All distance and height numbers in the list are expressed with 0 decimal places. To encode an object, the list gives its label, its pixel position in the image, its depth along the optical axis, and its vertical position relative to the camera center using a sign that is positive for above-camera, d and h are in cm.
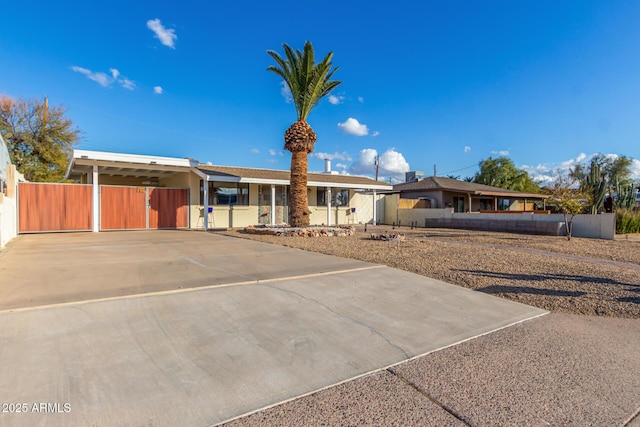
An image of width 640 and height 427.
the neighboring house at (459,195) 2722 +159
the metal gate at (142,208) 1708 +29
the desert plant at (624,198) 2103 +105
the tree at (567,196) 1384 +76
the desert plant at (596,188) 1911 +150
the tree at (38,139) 2691 +593
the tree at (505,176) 4159 +473
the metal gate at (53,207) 1534 +26
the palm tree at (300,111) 1552 +481
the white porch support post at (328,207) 2122 +43
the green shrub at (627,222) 1741 -35
